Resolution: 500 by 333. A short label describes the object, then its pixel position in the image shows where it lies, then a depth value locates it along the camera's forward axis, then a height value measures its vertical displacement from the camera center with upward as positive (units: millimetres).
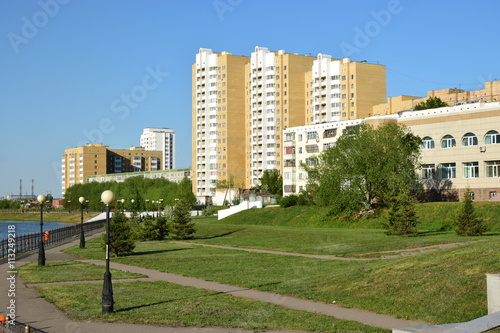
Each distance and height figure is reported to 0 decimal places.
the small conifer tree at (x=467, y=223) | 38188 -1880
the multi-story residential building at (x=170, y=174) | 175625 +7600
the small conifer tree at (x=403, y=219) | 41094 -1657
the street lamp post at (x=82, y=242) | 40903 -2969
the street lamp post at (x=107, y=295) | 15859 -2609
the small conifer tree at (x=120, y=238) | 34094 -2304
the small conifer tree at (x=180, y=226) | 48250 -2281
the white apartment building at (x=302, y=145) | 86812 +8034
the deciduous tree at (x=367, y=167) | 59531 +3009
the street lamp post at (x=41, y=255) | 28050 -2633
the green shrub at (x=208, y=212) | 95094 -2279
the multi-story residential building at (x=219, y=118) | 137625 +18842
